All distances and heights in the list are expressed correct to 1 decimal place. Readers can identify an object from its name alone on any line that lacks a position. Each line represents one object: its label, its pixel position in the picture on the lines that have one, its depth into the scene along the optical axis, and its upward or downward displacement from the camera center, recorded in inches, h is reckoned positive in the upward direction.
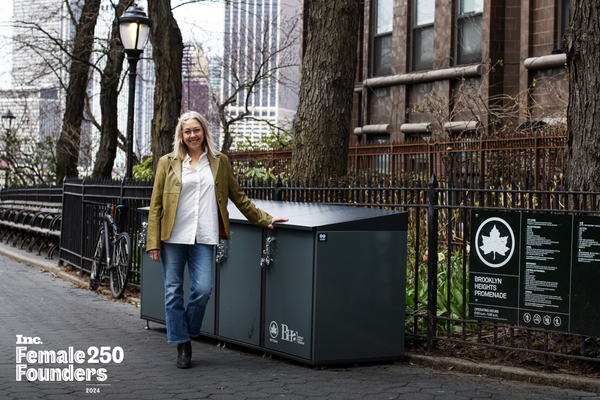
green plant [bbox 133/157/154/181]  733.9 +19.6
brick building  603.5 +130.5
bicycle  373.8 -38.1
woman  220.1 -10.1
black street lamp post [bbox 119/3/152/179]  445.1 +97.3
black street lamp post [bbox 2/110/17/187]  1129.4 +106.0
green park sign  207.2 -22.4
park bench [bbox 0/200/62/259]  587.6 -35.9
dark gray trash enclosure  216.4 -29.8
